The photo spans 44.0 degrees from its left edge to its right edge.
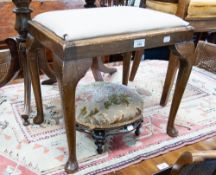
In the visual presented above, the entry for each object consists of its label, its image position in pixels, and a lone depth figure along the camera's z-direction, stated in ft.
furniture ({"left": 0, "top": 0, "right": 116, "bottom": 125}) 4.14
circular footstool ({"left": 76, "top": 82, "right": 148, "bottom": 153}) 3.65
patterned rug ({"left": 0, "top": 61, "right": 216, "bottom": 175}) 3.52
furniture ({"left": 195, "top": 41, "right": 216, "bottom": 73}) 6.42
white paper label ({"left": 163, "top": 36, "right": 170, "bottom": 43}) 3.41
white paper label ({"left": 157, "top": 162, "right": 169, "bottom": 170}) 3.55
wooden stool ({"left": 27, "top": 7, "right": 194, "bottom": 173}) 2.82
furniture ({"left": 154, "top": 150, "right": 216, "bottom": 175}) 1.63
